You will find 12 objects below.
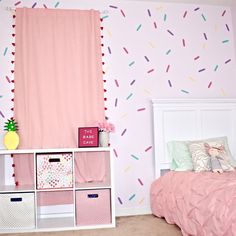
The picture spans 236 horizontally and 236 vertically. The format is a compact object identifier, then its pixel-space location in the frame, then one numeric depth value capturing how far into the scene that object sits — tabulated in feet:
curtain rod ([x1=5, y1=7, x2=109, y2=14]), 9.75
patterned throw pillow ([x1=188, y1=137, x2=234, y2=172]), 8.55
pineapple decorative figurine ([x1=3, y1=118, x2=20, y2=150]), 8.82
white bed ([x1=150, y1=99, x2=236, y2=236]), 5.92
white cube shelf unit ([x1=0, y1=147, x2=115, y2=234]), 8.34
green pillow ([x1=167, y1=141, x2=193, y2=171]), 9.18
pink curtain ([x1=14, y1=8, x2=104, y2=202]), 9.47
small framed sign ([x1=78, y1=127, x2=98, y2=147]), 9.15
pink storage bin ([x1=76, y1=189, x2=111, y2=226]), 8.59
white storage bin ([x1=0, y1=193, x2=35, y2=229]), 8.32
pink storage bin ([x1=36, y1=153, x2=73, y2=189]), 8.62
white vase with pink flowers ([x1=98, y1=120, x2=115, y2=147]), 9.24
